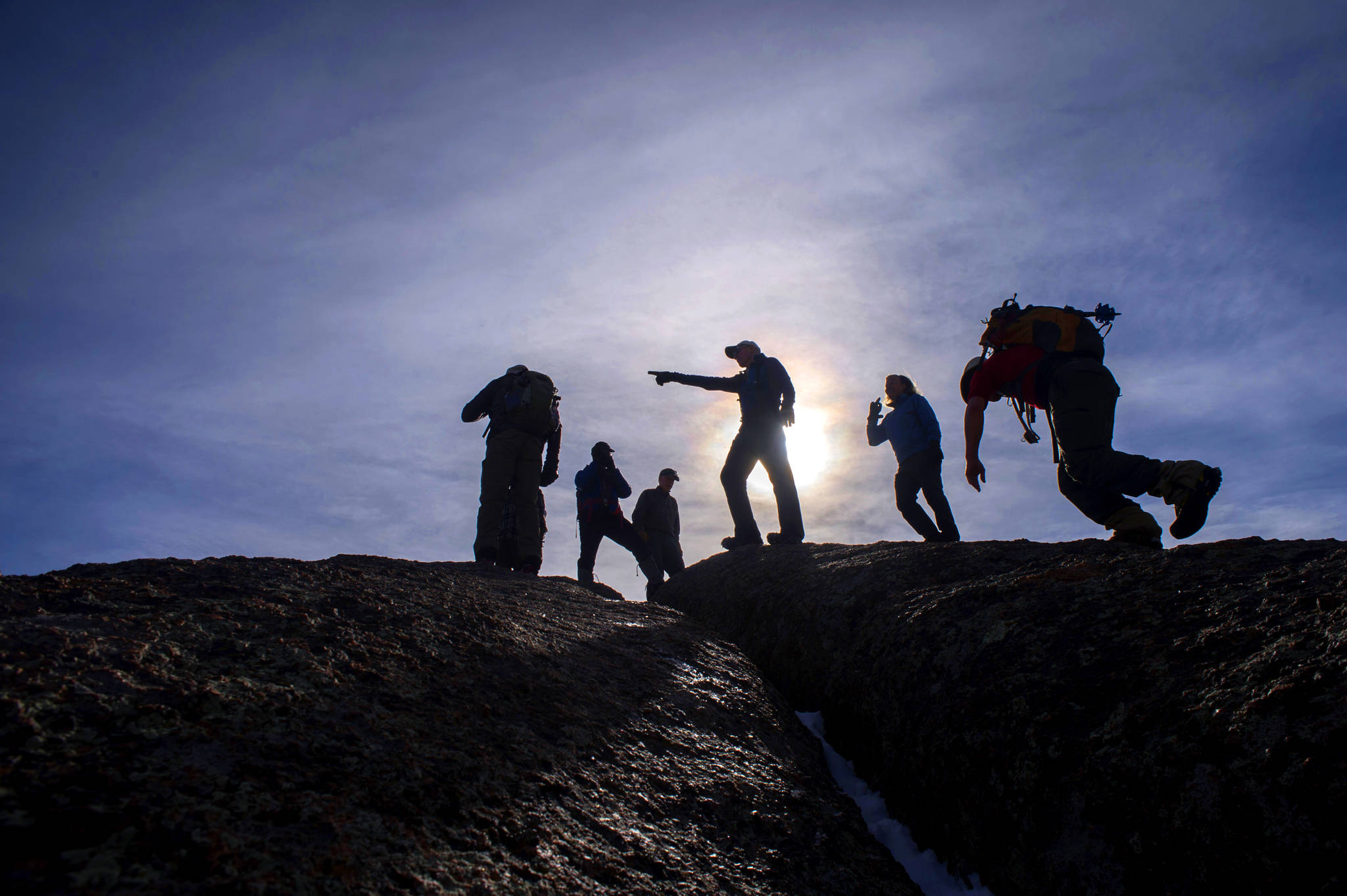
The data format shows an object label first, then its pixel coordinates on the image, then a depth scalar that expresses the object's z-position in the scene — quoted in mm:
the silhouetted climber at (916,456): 7707
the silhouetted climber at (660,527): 11477
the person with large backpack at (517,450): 7586
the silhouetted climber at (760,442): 8203
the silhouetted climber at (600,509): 10867
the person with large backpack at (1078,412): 4445
